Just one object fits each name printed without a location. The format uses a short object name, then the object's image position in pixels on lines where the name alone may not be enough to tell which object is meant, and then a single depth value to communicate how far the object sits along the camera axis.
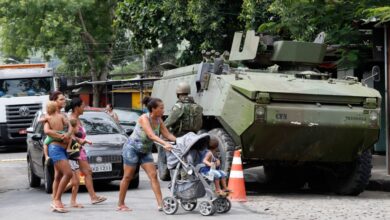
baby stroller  9.80
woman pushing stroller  10.04
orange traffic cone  11.45
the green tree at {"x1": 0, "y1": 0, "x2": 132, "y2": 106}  37.84
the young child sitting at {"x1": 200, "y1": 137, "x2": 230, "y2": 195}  9.83
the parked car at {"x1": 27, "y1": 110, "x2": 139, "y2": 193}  13.06
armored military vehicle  11.70
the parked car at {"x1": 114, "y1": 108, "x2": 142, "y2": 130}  21.56
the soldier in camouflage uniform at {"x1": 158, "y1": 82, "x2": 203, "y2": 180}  12.23
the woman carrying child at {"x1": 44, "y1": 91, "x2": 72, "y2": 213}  10.43
